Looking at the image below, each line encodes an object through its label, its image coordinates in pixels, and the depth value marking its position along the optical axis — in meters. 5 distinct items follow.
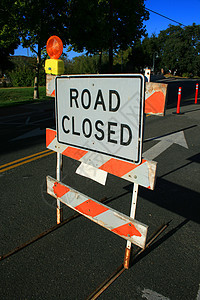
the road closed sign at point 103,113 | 2.19
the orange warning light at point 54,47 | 3.17
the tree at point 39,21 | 14.80
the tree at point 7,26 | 14.17
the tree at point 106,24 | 17.39
